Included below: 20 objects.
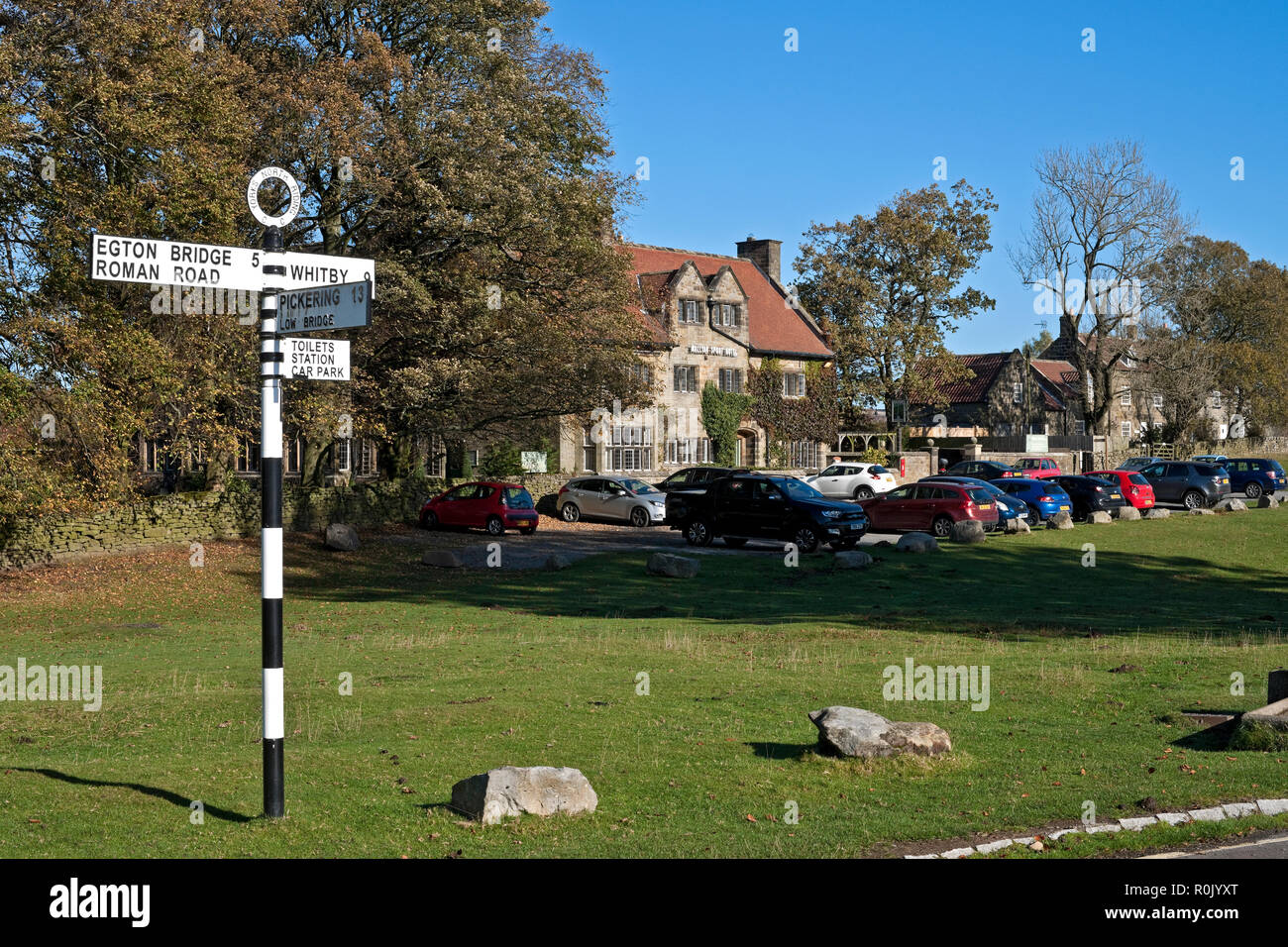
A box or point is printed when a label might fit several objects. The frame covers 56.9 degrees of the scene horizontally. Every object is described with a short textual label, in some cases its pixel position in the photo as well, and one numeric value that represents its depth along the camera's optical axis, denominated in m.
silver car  41.19
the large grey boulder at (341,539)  31.80
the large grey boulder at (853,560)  28.30
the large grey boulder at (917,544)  31.50
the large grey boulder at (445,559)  30.25
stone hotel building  53.75
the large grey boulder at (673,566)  27.64
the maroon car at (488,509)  36.97
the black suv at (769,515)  31.78
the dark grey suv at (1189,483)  46.84
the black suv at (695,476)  45.53
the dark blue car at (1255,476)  52.34
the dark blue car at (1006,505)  36.91
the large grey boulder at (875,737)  10.33
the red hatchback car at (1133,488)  43.19
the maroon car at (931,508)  35.72
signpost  7.96
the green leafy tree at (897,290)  65.38
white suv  47.72
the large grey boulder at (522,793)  8.53
